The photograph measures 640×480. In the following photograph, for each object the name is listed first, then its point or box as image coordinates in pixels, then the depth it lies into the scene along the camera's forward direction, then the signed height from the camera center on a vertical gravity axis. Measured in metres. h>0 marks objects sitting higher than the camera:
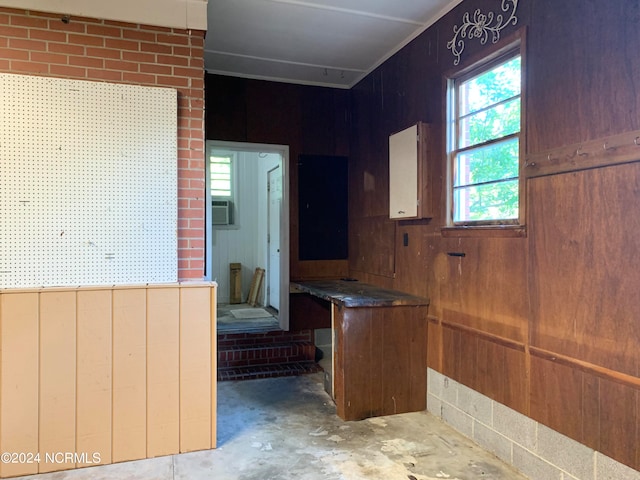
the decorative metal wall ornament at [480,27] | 2.50 +1.37
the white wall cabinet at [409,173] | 3.21 +0.55
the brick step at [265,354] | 4.17 -1.15
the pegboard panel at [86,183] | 2.42 +0.36
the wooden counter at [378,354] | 3.07 -0.83
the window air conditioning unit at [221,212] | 6.62 +0.47
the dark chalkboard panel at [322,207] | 4.66 +0.39
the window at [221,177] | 6.67 +1.04
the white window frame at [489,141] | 2.38 +0.79
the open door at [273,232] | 5.47 +0.14
